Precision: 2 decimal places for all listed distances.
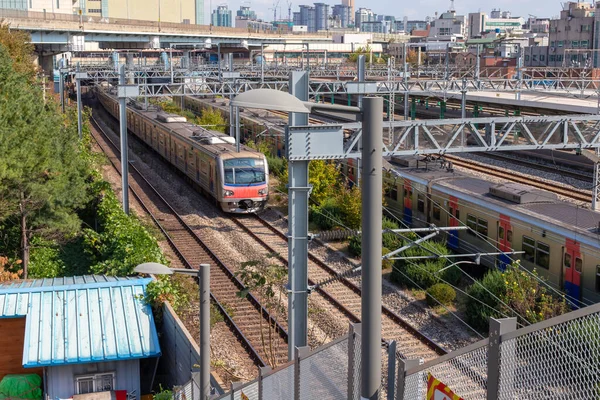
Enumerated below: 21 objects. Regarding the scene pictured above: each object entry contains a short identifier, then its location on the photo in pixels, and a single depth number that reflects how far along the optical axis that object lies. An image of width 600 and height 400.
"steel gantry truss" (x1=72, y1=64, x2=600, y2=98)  32.19
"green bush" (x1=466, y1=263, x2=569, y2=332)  14.48
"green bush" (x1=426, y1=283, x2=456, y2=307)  17.14
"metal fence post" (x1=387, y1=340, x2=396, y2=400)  5.49
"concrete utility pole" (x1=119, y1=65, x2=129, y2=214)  24.06
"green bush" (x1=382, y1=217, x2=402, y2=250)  20.83
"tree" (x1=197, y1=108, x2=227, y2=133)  41.87
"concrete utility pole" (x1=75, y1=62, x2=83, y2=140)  36.97
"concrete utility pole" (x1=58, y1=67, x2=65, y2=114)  45.94
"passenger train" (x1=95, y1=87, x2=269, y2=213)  25.84
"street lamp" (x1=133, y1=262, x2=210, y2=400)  9.43
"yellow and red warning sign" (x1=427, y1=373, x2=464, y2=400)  4.90
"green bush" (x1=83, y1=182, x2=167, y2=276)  17.91
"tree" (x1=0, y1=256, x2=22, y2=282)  17.67
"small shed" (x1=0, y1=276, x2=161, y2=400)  13.58
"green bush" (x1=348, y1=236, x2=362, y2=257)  20.88
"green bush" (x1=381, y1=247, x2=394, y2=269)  19.67
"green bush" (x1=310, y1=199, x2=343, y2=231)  23.92
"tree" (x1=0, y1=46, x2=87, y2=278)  18.20
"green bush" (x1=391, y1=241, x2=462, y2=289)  18.14
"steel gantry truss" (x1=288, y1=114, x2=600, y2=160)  16.66
